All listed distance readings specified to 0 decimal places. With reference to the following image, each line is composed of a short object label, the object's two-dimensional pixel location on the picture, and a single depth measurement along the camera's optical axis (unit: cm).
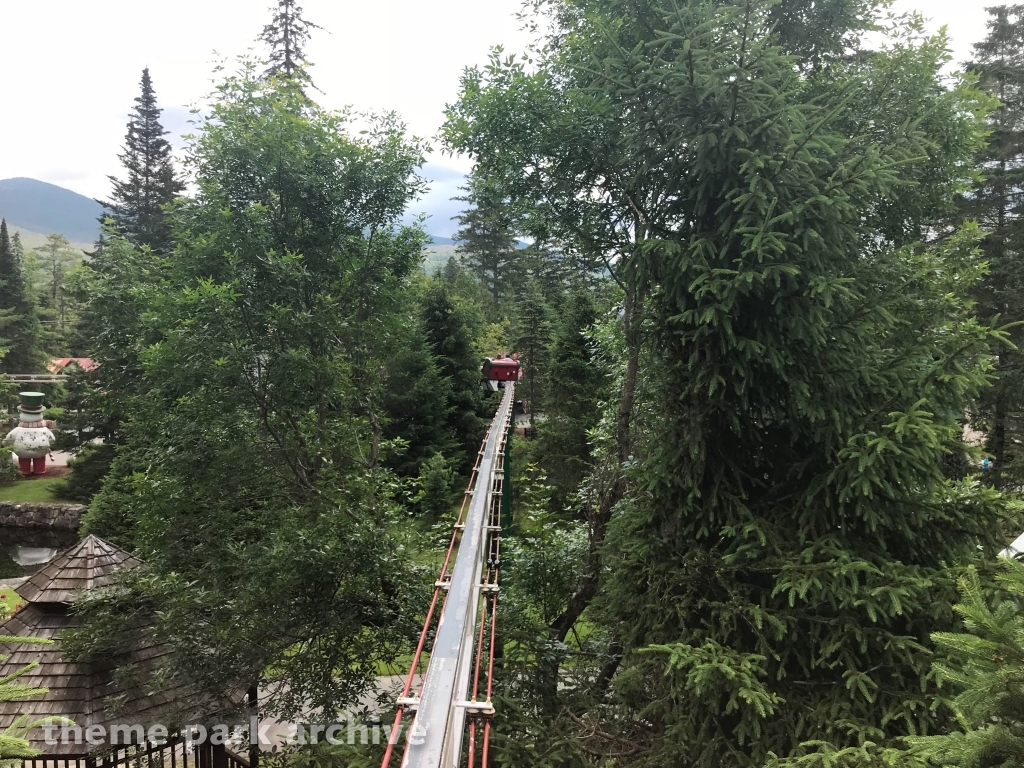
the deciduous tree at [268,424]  577
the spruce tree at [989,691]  191
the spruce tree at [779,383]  350
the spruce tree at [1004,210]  1261
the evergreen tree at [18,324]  3012
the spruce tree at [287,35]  1767
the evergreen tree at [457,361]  2002
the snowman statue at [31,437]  2311
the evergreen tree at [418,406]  1781
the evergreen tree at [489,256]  3553
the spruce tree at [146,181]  2214
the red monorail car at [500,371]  2070
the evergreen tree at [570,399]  1703
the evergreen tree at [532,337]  2296
